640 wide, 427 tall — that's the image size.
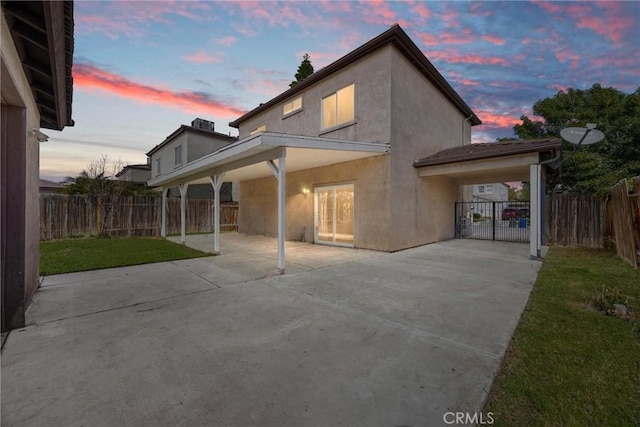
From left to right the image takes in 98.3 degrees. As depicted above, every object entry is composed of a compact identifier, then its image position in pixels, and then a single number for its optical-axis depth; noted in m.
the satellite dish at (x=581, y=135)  7.73
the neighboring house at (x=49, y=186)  26.44
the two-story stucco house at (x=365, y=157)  8.69
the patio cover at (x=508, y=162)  8.09
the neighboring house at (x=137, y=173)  25.98
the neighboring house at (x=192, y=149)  19.04
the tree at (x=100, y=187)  13.51
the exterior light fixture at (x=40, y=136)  4.18
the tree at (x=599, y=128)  13.37
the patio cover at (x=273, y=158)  6.36
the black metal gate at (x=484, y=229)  14.02
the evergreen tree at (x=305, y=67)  21.61
